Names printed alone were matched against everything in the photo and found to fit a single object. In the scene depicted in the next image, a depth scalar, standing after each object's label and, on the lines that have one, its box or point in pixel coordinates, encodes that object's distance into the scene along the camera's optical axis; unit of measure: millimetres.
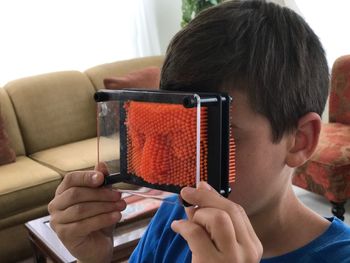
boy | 704
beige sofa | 2348
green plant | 3504
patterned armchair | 2316
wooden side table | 1609
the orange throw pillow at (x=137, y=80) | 3035
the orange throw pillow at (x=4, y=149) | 2623
